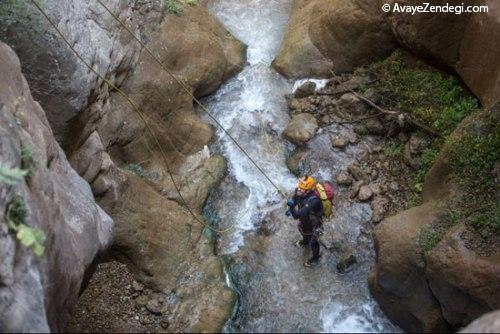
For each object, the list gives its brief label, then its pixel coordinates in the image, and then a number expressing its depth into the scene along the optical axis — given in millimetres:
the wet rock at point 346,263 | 9680
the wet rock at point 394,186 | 10766
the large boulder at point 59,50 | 8273
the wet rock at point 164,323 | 8567
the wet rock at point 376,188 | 10797
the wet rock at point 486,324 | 5371
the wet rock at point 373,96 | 12062
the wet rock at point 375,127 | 11750
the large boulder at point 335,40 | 12641
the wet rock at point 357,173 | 11125
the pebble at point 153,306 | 8781
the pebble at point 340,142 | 11734
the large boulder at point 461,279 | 7609
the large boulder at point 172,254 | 8891
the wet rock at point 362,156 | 11507
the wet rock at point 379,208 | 10383
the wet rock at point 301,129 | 11914
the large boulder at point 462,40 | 9852
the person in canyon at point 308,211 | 9070
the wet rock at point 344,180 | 11117
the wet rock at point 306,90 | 12727
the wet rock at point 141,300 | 8867
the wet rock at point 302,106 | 12514
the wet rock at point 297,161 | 11555
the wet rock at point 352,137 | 11820
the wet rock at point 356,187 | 10875
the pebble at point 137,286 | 9078
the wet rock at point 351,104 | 12156
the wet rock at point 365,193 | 10711
